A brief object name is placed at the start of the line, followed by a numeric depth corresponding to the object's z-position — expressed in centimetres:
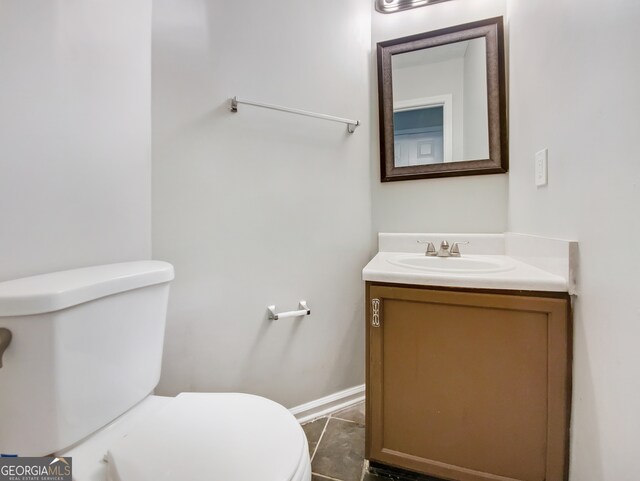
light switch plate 88
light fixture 134
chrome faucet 122
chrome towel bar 104
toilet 51
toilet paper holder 112
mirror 124
